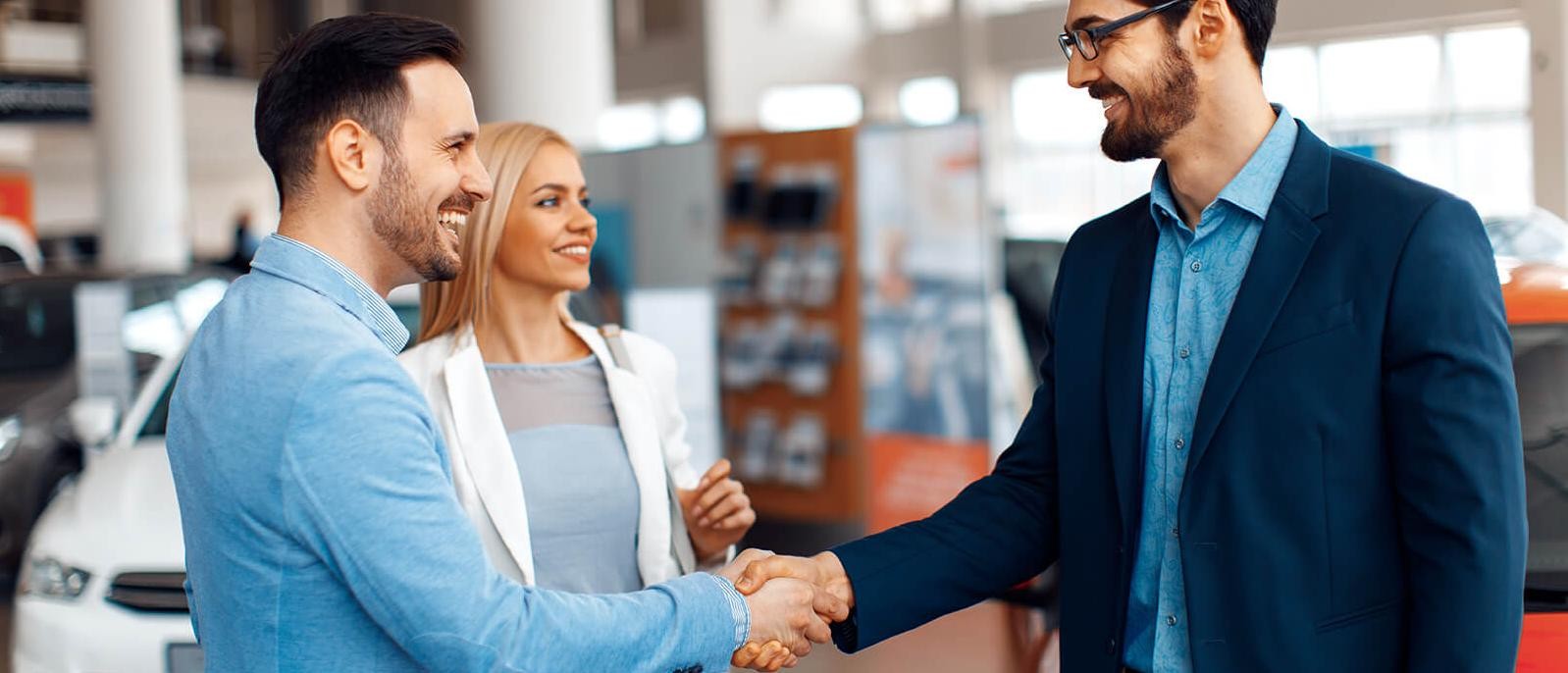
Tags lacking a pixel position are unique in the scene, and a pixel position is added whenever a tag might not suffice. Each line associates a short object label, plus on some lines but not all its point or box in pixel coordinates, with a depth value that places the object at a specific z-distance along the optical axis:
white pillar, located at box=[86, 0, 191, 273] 14.88
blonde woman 2.44
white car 3.74
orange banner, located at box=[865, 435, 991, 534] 6.47
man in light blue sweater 1.48
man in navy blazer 1.63
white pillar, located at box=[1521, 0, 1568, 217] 3.16
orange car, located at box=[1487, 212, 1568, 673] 2.37
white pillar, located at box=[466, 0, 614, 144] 7.45
